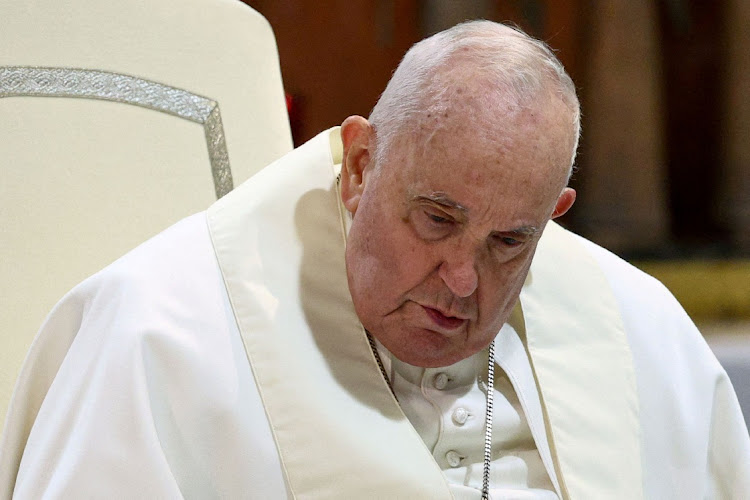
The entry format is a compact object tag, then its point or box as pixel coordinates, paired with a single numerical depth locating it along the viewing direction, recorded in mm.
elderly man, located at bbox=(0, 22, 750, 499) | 7338
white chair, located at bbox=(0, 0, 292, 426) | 7564
